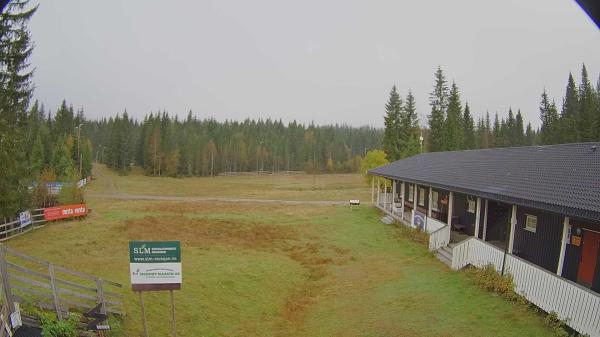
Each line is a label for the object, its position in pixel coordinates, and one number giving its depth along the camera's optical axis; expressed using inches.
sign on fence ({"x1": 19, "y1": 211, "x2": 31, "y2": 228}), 1019.3
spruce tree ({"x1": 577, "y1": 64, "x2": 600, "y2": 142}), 2431.1
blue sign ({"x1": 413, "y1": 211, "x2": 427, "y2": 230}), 964.0
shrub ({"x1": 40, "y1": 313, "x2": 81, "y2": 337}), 349.1
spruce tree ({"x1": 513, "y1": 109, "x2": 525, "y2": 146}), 3814.2
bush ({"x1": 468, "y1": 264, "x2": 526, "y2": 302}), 527.5
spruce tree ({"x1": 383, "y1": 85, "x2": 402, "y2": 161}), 2498.8
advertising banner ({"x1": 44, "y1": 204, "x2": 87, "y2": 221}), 1165.1
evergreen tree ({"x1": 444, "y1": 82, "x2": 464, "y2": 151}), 2568.9
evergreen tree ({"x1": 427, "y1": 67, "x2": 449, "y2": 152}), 2716.5
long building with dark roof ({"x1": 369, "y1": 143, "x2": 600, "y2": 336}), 452.1
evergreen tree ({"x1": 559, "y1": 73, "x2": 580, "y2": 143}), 2598.4
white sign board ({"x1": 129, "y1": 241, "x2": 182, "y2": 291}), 418.0
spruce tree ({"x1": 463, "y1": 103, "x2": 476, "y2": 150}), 3313.2
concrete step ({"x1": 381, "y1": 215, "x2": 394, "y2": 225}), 1244.5
